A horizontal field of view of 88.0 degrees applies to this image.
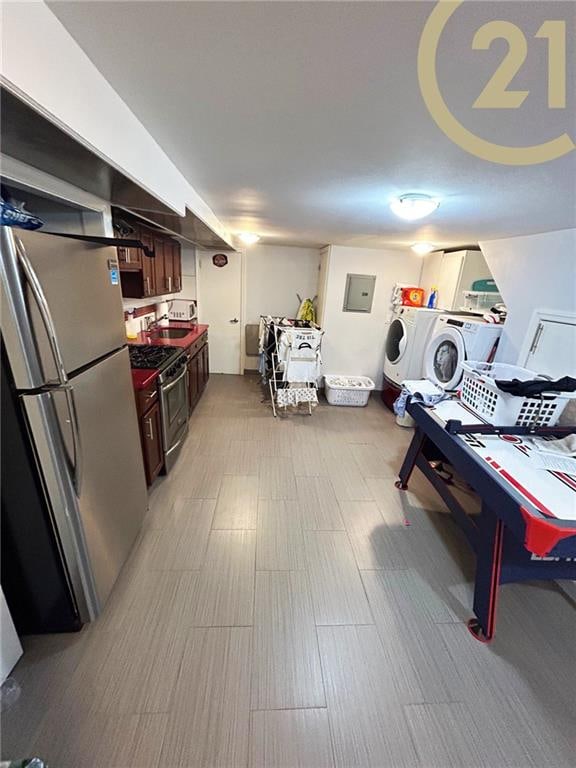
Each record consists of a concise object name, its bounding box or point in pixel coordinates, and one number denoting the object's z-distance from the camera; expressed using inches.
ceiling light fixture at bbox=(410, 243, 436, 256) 148.3
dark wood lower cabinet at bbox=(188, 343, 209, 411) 139.9
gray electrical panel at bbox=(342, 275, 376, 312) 175.6
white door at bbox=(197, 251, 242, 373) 191.5
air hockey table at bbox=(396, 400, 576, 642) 46.3
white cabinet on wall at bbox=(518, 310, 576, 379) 91.2
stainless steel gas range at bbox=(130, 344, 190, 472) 98.7
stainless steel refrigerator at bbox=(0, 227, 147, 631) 41.4
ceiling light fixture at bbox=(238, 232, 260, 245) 156.0
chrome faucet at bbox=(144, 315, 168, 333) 146.6
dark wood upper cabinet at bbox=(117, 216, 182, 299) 107.4
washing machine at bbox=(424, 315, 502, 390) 115.1
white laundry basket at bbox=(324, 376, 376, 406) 170.4
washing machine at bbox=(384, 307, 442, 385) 150.5
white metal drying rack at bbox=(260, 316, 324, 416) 143.6
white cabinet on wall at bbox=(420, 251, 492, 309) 142.4
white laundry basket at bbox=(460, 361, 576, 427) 70.9
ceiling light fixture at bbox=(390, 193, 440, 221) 74.7
